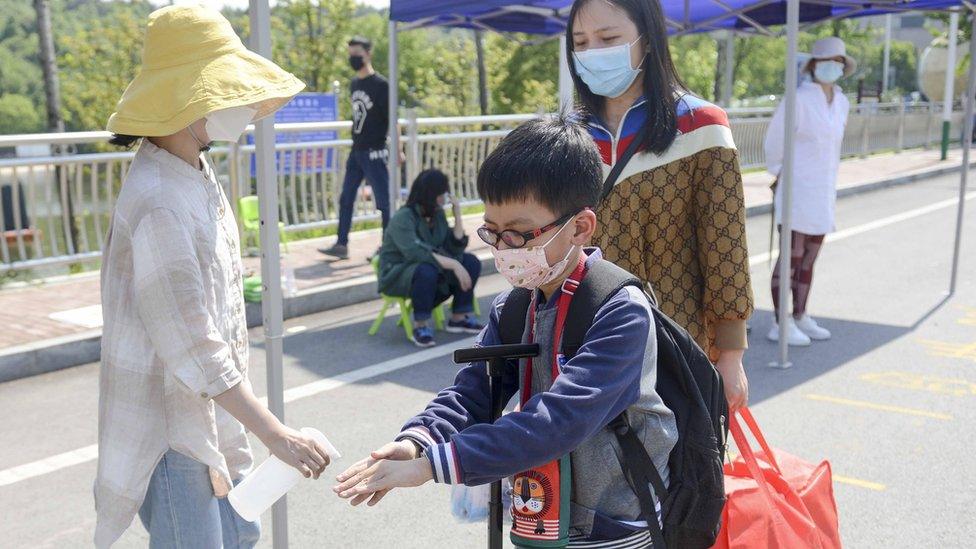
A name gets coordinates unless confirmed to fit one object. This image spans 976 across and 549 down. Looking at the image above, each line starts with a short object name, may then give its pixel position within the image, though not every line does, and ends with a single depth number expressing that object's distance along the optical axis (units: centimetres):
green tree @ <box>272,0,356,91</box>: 2533
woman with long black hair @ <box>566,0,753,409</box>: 262
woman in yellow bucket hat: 209
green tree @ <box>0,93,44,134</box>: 6294
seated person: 687
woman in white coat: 664
